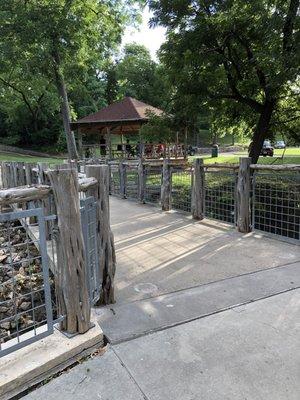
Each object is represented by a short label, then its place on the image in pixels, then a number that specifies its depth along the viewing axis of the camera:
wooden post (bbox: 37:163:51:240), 5.07
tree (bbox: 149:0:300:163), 8.57
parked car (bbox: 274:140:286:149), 43.47
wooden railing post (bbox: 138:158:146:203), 10.07
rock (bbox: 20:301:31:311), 4.50
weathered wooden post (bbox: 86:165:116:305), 3.44
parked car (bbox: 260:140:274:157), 29.34
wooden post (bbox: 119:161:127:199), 11.00
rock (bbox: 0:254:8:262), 6.22
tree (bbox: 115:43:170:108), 43.97
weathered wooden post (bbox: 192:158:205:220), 7.41
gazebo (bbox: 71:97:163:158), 18.98
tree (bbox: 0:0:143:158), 17.66
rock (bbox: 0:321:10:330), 4.01
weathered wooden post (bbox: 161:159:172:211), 8.77
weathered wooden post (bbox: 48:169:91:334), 2.76
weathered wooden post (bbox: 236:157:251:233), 6.27
